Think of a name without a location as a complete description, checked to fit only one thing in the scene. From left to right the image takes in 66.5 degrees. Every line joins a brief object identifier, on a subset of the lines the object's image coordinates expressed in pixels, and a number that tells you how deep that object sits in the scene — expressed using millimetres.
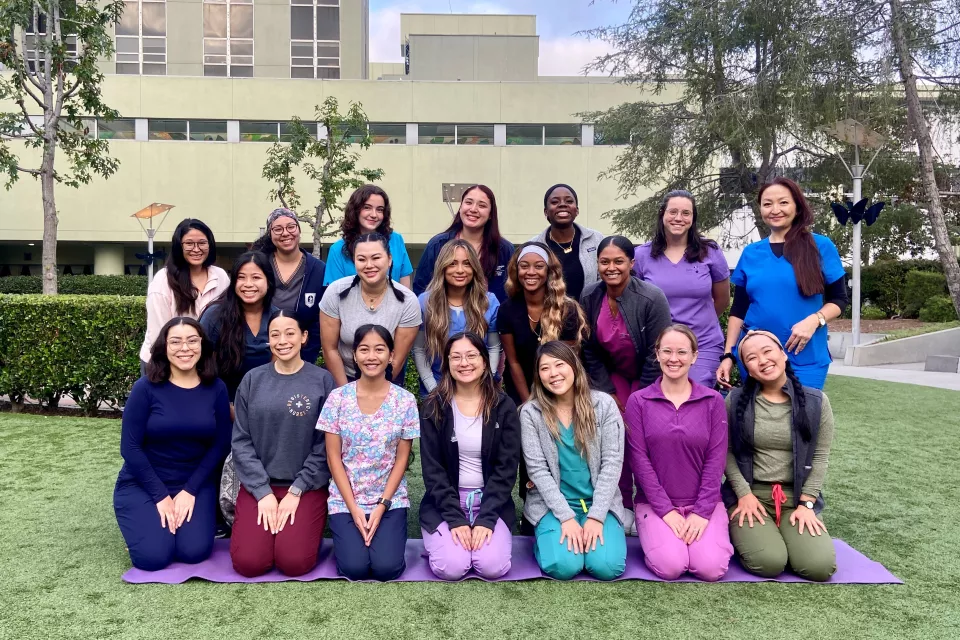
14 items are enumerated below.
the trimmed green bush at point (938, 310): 20766
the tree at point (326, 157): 19703
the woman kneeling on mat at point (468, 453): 3889
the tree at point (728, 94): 14906
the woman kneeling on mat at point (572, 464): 3816
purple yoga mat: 3756
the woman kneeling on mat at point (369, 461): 3783
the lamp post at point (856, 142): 15055
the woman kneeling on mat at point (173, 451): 3920
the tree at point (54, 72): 11234
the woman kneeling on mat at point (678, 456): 3869
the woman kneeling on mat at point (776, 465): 3805
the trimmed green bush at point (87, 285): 26938
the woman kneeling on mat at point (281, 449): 3848
